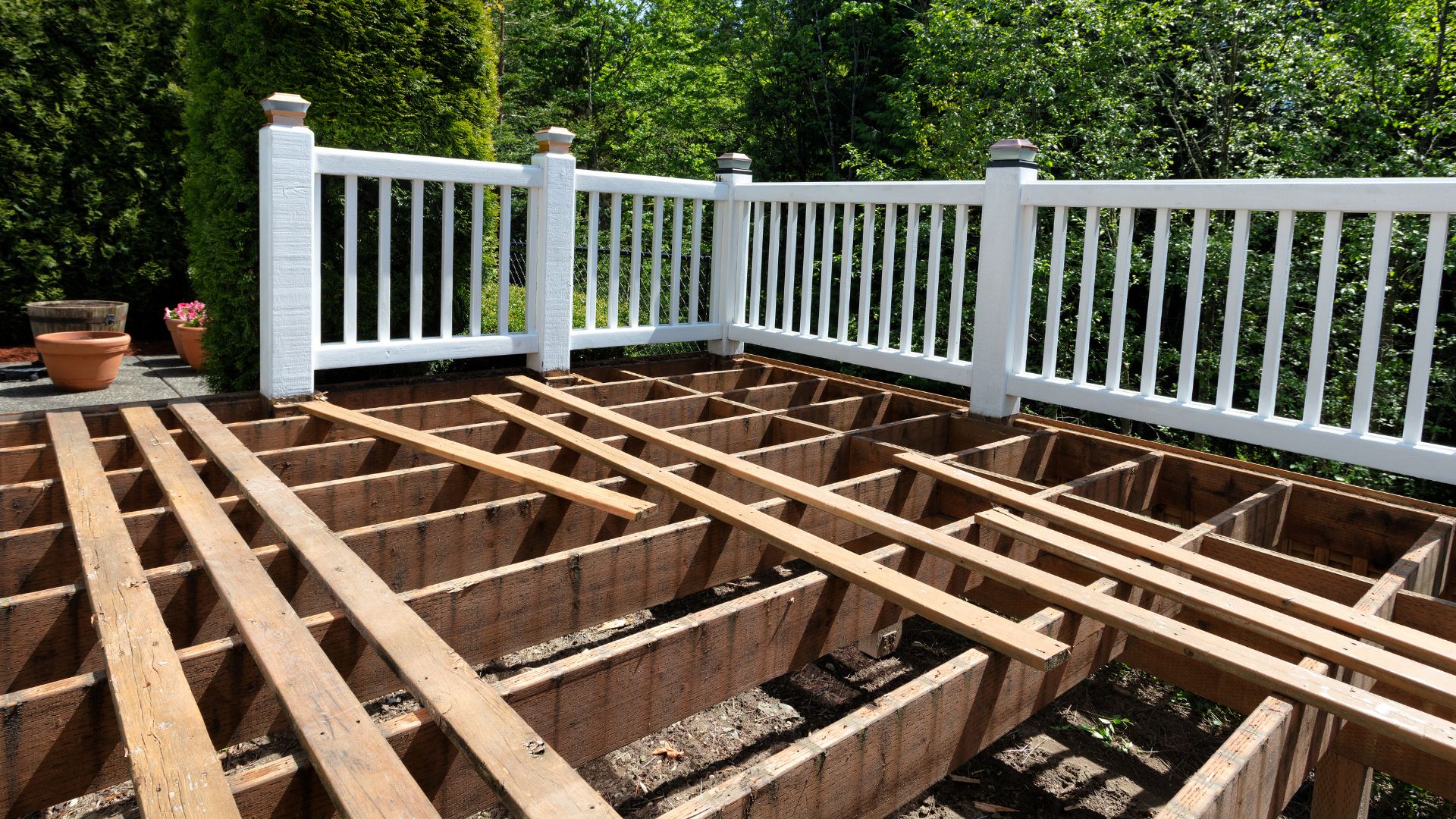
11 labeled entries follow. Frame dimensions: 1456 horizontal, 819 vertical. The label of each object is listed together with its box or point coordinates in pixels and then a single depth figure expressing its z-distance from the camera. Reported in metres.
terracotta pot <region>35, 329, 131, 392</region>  6.49
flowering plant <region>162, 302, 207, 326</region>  7.50
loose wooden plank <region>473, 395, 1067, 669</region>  1.76
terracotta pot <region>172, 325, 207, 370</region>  7.31
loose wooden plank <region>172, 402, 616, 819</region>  1.24
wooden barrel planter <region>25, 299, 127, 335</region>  7.21
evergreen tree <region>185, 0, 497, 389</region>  4.26
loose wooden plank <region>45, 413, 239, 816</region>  1.19
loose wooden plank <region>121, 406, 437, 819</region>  1.22
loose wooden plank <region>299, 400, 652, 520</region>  2.54
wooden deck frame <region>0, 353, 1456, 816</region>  1.55
